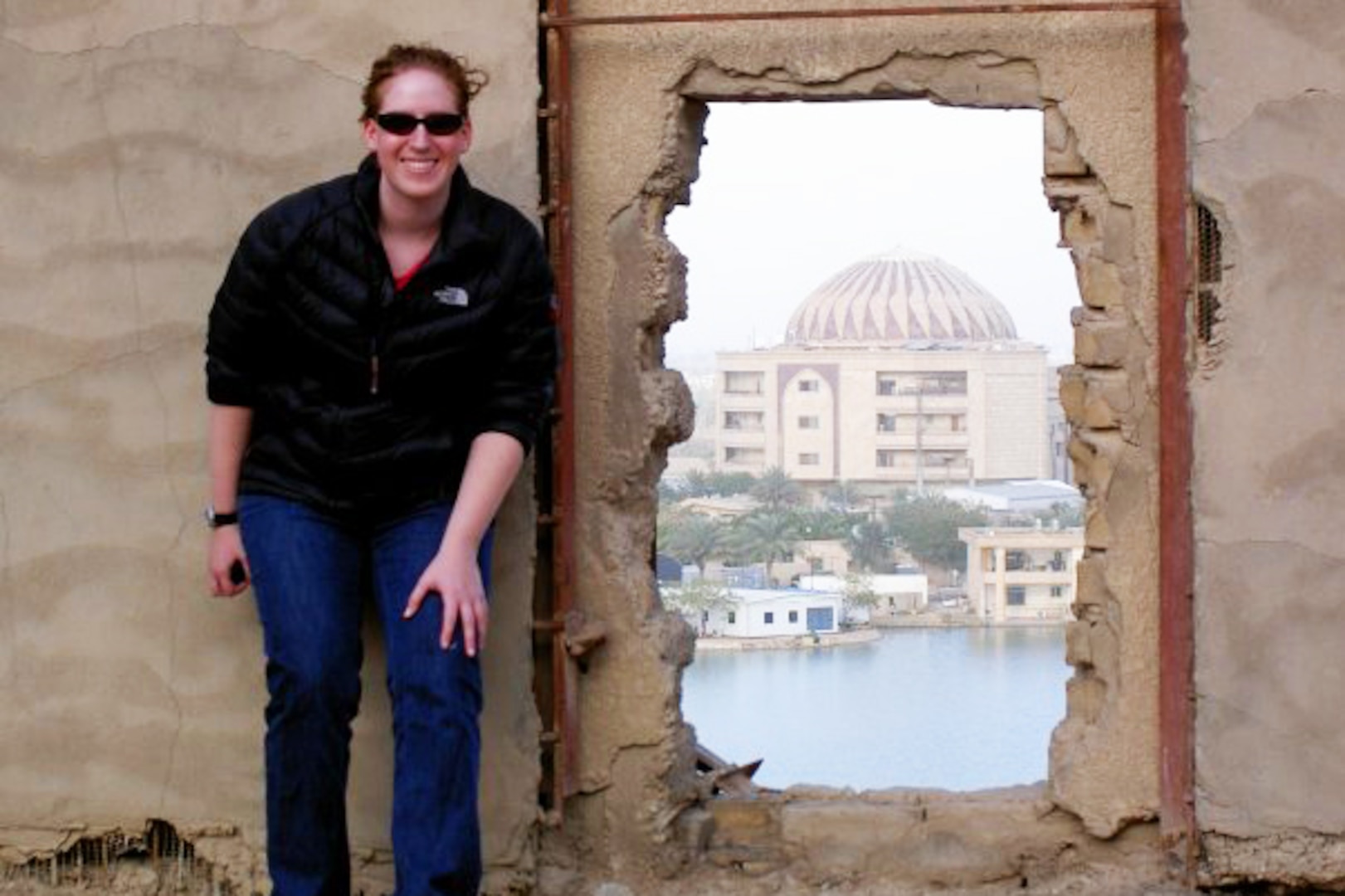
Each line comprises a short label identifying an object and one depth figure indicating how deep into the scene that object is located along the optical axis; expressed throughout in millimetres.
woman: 4086
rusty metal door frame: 4602
